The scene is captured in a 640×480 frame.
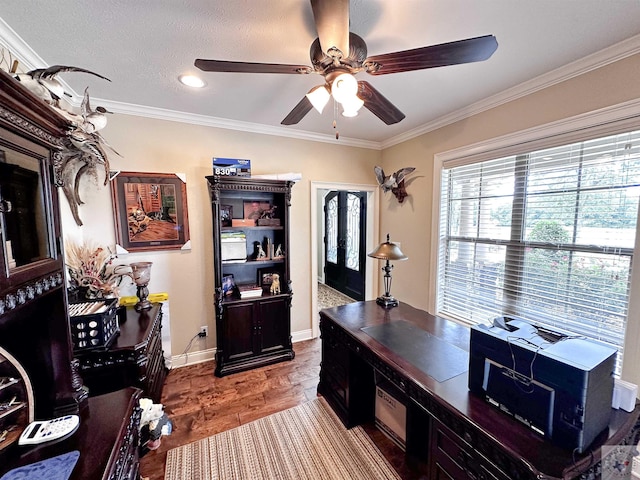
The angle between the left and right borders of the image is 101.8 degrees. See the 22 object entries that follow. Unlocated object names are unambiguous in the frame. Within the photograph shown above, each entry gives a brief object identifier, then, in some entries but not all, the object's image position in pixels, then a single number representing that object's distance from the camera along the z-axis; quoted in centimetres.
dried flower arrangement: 192
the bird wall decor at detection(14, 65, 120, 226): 121
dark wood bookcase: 259
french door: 447
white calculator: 95
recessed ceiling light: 189
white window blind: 164
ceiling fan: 101
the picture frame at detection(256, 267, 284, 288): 301
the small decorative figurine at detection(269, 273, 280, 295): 286
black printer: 86
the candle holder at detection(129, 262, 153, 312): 222
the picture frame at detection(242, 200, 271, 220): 295
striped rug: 160
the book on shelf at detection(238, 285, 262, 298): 272
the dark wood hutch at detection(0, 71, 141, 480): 78
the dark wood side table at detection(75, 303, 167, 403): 161
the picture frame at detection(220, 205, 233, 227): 273
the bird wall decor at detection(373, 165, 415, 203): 306
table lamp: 206
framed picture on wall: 243
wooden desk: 88
